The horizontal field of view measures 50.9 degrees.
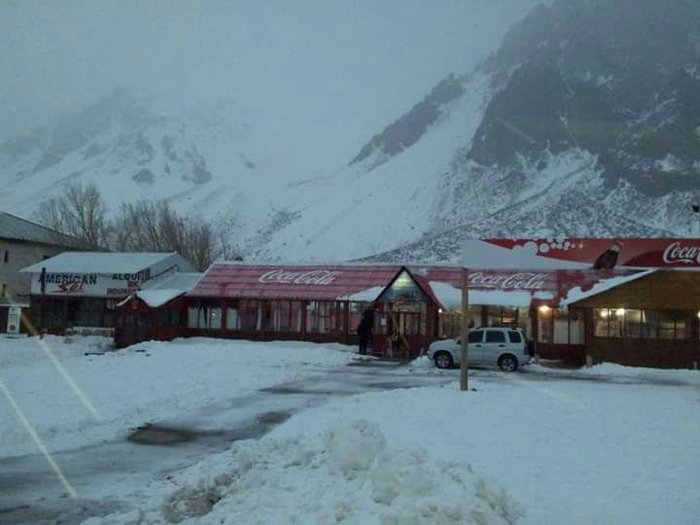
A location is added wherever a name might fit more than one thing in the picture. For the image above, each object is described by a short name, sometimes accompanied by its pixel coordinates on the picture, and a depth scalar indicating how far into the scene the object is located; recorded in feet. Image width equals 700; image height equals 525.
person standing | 112.16
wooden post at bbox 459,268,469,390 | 58.59
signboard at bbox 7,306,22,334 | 157.07
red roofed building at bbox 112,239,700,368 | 80.12
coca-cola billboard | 61.52
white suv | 88.17
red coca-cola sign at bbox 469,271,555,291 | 116.67
